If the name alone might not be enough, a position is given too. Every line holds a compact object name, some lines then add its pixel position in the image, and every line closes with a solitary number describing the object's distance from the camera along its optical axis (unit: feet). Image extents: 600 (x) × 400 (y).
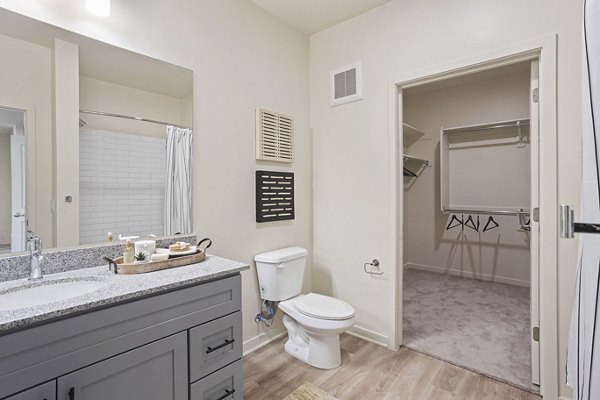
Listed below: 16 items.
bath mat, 5.90
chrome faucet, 4.25
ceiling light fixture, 4.96
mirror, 4.43
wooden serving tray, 4.61
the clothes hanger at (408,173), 14.93
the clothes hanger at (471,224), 13.79
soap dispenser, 4.76
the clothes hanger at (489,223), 13.27
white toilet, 6.63
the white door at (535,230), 6.02
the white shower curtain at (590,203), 2.62
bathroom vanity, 3.04
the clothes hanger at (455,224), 14.21
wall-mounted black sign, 7.77
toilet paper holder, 8.02
